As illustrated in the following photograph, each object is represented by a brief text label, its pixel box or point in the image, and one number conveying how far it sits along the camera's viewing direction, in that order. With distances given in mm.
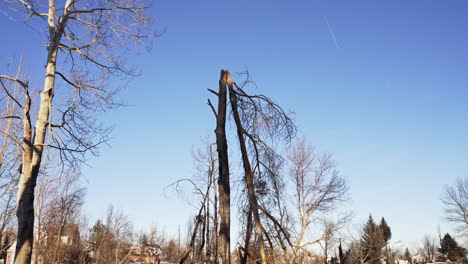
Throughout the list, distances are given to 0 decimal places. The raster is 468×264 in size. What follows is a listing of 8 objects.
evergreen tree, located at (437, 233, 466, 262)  56594
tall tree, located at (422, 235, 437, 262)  78469
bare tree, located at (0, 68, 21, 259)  13441
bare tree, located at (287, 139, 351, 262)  22078
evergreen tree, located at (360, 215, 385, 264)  33912
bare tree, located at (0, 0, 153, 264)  5285
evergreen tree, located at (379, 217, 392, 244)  57669
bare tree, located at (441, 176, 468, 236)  33844
